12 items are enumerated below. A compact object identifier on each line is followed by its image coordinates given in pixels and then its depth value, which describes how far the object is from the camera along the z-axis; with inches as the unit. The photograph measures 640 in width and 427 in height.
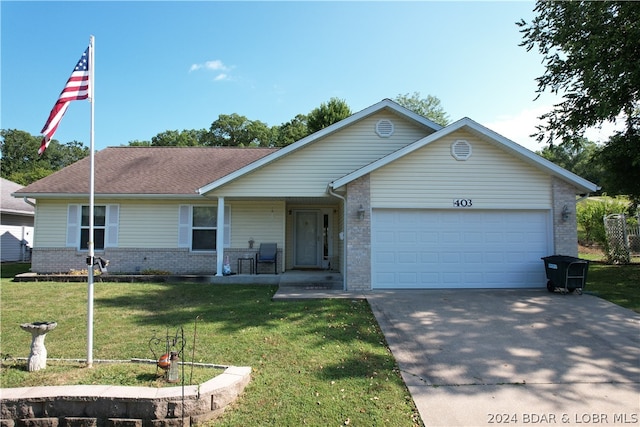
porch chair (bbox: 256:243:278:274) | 511.2
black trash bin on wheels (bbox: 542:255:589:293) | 370.3
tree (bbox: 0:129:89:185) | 1939.5
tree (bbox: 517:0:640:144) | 425.1
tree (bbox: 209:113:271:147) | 1975.9
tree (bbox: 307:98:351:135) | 1291.7
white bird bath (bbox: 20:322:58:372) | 178.7
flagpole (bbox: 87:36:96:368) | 188.1
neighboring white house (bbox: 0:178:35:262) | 758.5
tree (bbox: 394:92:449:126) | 1726.1
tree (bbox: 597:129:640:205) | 520.1
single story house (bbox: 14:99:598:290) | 406.9
